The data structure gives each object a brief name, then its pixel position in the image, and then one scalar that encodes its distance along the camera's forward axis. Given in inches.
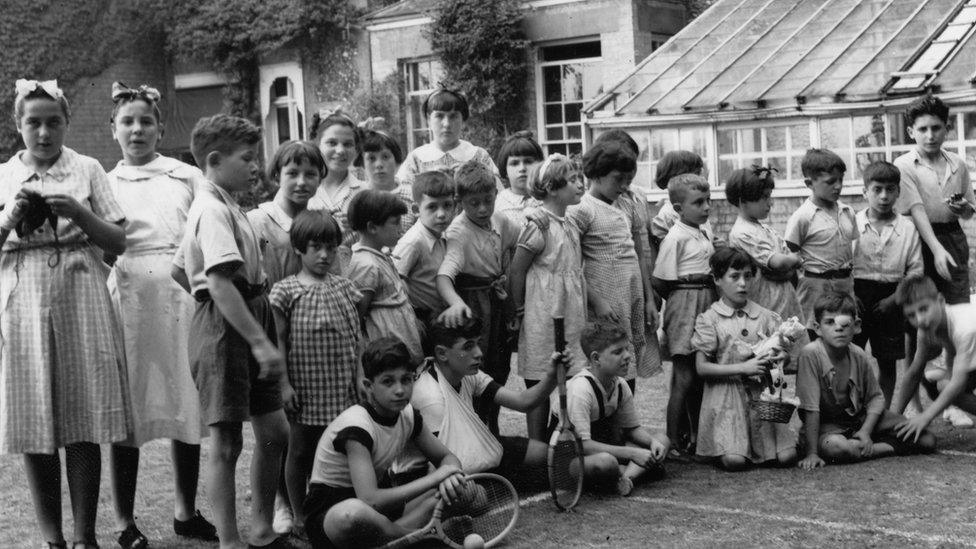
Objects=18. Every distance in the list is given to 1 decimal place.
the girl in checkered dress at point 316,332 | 217.9
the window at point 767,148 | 637.9
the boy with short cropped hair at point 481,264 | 258.2
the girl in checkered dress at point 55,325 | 199.0
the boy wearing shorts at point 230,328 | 194.1
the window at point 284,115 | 1013.8
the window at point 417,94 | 924.0
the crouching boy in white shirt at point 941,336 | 260.4
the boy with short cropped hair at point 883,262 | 305.4
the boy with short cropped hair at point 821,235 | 298.7
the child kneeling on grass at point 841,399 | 271.1
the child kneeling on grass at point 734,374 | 269.3
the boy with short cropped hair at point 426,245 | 254.2
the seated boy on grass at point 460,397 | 235.0
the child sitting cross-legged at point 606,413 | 247.0
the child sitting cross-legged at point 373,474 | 201.2
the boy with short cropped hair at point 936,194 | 312.8
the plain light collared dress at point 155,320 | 219.9
